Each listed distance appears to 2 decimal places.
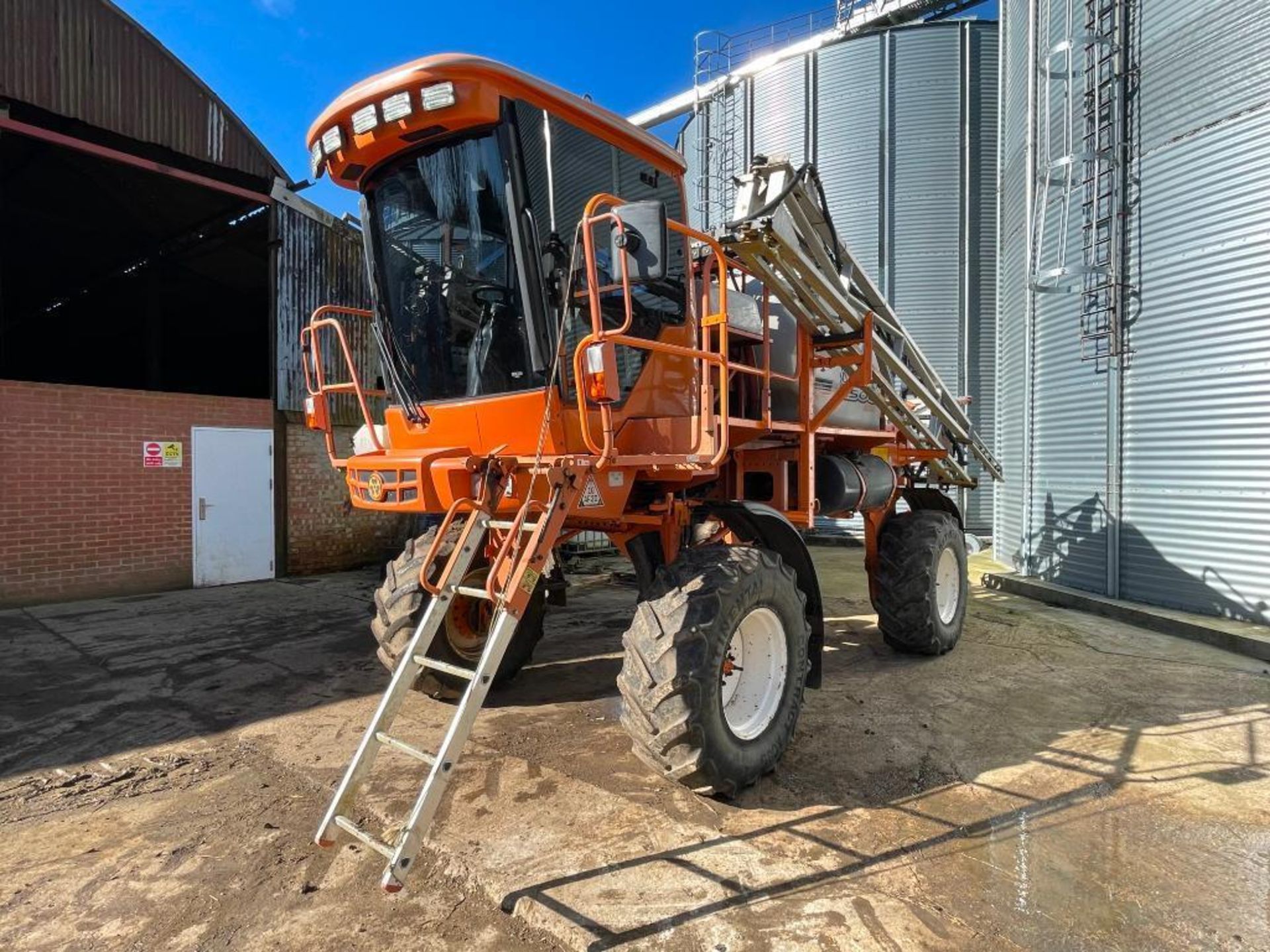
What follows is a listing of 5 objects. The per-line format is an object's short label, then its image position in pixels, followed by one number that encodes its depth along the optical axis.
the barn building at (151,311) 8.08
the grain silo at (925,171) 13.24
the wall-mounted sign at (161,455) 8.95
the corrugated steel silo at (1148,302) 6.58
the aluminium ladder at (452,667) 2.52
